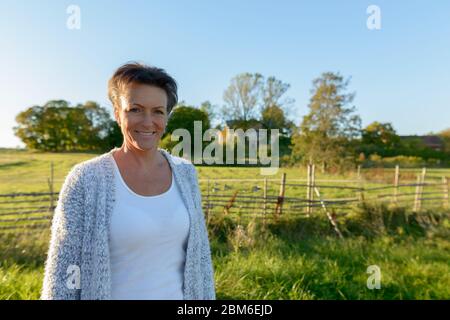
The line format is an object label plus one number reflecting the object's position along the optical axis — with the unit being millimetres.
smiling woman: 1197
